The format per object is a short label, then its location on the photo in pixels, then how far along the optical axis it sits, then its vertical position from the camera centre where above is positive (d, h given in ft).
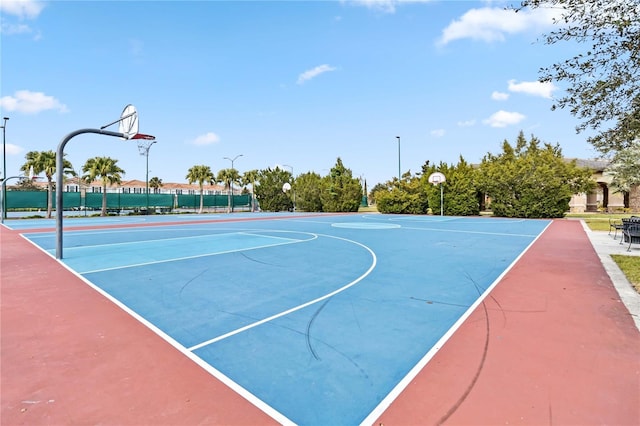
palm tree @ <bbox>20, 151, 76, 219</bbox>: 108.27 +10.83
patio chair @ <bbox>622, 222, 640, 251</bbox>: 41.53 -2.91
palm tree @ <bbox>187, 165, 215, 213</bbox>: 157.07 +12.32
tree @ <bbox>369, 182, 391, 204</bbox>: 284.12 +13.74
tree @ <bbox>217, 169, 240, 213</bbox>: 163.32 +11.71
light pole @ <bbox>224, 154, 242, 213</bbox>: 161.26 +2.73
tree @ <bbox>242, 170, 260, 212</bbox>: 182.15 +13.29
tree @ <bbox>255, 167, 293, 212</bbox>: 158.92 +5.67
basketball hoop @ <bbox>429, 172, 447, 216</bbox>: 115.65 +8.32
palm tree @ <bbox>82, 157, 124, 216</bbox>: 120.88 +10.27
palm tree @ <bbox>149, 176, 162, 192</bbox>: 277.64 +14.67
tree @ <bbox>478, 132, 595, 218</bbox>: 101.86 +6.64
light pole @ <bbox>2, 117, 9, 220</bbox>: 92.89 +14.12
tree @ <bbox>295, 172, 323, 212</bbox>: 147.34 +4.67
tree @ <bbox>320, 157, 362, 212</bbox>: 142.82 +3.87
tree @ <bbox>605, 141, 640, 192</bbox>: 64.95 +8.58
